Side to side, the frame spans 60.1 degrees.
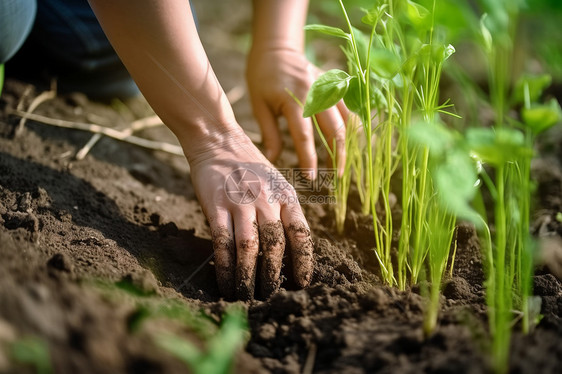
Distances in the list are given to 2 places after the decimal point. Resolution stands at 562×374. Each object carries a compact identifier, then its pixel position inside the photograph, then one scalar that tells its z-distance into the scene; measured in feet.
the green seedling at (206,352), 1.79
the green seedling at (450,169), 1.79
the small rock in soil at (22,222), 3.05
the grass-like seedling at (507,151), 1.89
